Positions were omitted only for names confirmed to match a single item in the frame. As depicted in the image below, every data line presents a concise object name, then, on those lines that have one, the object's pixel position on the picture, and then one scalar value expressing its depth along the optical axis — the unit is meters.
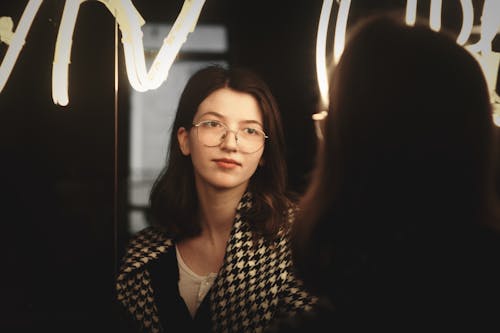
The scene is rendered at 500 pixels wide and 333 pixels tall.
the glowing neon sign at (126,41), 2.06
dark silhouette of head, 0.97
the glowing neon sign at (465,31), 2.09
